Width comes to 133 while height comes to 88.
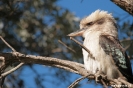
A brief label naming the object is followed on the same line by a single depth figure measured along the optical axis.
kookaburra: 6.27
